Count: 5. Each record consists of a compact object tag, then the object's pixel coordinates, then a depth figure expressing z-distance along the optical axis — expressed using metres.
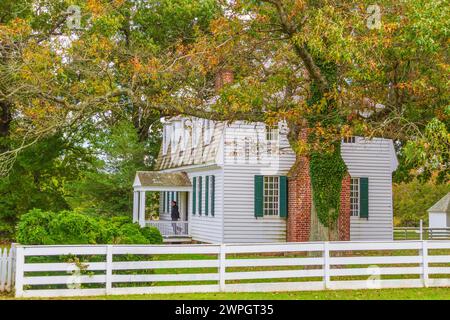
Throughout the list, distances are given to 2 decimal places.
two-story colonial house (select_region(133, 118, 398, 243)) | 26.56
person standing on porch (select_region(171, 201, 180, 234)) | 31.03
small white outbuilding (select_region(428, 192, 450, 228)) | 44.75
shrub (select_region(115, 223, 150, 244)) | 15.02
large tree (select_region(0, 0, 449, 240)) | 16.52
